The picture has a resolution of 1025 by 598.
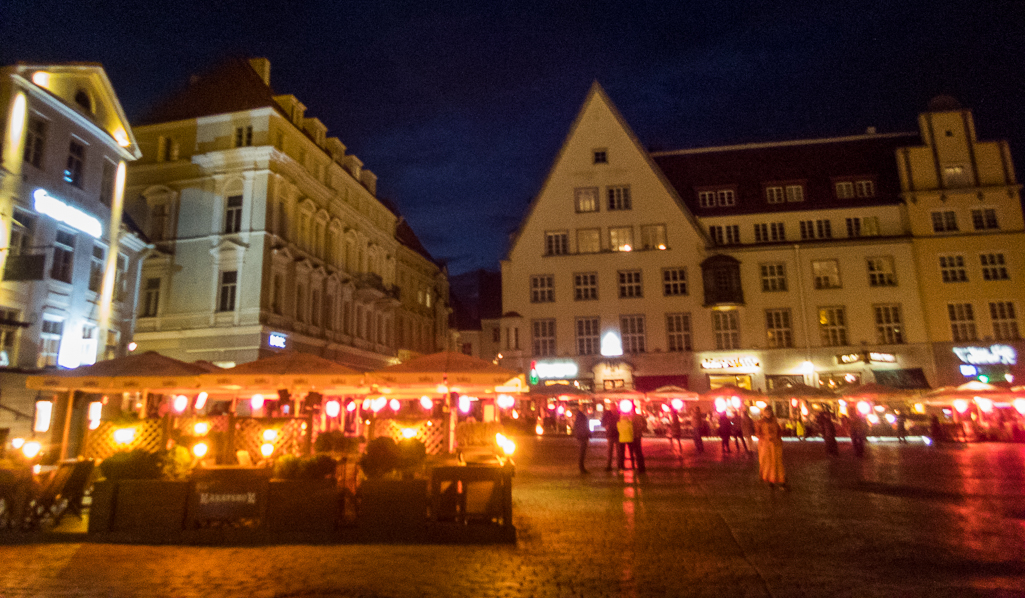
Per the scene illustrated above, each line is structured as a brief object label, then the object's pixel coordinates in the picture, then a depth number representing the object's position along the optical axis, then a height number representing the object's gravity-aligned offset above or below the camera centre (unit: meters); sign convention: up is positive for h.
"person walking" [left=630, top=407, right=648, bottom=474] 17.56 -0.38
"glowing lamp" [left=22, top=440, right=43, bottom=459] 11.34 -0.15
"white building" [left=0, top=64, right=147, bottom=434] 19.05 +7.15
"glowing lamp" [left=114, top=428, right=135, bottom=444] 11.47 +0.05
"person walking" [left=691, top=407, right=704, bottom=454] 26.20 -0.22
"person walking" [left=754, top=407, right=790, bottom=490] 14.14 -0.70
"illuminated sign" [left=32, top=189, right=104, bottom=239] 20.20 +7.52
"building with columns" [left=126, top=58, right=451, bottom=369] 30.33 +10.74
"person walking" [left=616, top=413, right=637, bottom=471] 17.77 -0.16
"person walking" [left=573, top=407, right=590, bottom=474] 18.29 +0.00
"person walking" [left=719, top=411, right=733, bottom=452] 25.28 -0.08
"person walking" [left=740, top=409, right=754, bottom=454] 27.16 -0.06
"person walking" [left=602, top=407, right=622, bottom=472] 19.28 +0.01
